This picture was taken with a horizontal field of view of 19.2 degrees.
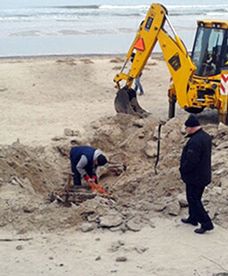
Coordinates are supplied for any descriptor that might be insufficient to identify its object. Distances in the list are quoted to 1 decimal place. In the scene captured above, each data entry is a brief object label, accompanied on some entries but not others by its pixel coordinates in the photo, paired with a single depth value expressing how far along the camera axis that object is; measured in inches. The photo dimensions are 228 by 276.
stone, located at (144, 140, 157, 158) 537.3
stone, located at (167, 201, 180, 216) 399.9
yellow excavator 614.2
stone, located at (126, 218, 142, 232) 383.9
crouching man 446.3
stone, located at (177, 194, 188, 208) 408.4
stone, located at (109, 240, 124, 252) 360.5
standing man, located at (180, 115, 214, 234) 367.9
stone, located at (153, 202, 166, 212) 406.3
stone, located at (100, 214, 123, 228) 385.1
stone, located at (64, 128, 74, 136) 614.2
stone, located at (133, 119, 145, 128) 593.9
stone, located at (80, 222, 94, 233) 383.2
